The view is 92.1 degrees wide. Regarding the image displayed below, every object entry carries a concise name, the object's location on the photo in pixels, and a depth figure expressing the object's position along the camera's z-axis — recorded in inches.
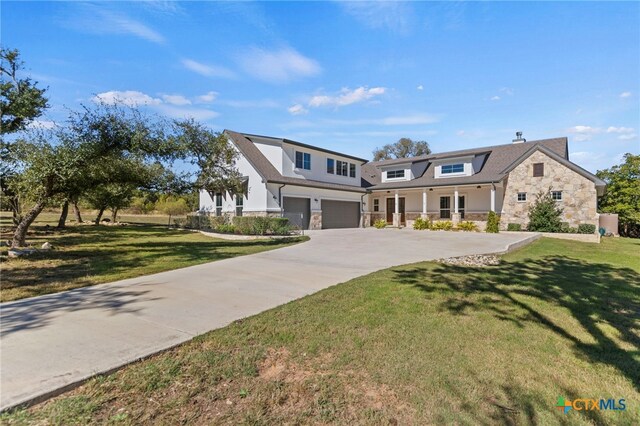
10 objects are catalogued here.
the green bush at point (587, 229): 733.3
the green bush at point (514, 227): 810.2
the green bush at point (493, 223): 806.3
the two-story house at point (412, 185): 784.3
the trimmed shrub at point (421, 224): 895.7
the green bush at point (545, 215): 763.4
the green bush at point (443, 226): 858.8
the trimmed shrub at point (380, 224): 989.2
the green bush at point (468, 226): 839.1
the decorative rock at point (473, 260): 356.8
